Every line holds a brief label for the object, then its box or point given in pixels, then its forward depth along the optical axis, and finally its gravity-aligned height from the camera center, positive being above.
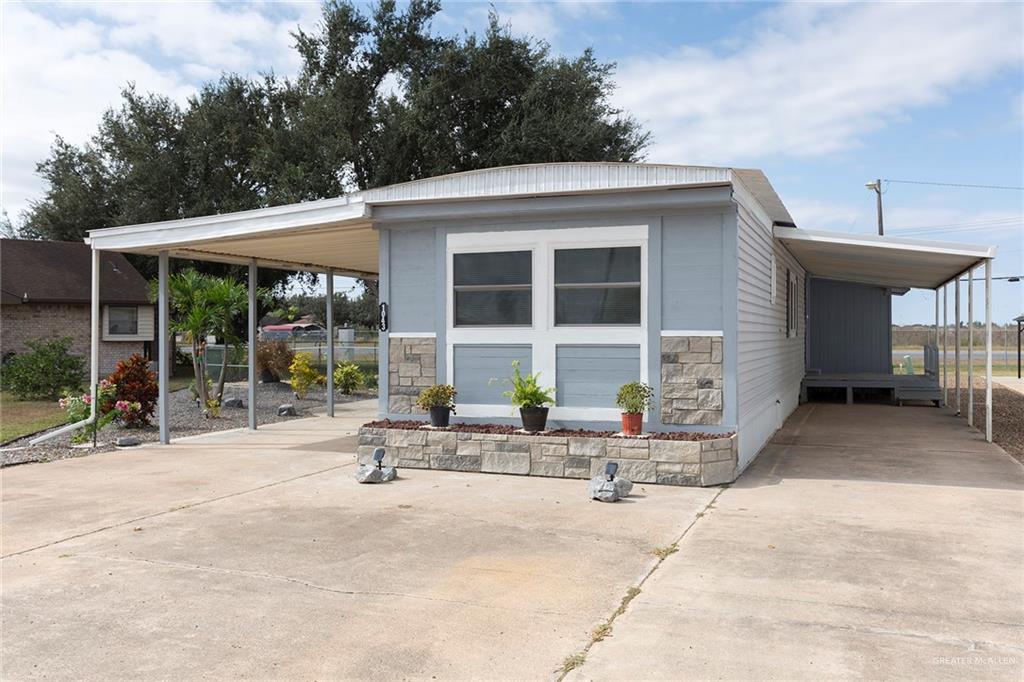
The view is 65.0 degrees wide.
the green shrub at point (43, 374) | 16.73 -0.48
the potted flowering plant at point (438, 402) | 8.24 -0.53
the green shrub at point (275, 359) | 18.84 -0.19
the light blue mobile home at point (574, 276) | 7.59 +0.76
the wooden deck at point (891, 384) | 14.95 -0.64
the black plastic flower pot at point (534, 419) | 7.91 -0.67
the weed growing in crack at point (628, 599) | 3.95 -1.28
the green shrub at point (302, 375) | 15.88 -0.48
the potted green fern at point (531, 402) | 7.91 -0.51
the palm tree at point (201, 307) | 12.95 +0.72
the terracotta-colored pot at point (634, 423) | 7.55 -0.68
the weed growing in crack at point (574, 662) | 3.30 -1.30
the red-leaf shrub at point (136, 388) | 11.08 -0.51
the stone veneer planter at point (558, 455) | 7.17 -0.99
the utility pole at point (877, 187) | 28.41 +5.80
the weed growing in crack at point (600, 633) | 3.60 -1.28
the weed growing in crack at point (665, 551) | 4.88 -1.24
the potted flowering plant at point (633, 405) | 7.52 -0.51
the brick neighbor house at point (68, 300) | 21.48 +1.40
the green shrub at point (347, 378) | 17.17 -0.59
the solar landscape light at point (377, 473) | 7.33 -1.12
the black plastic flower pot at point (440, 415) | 8.27 -0.66
